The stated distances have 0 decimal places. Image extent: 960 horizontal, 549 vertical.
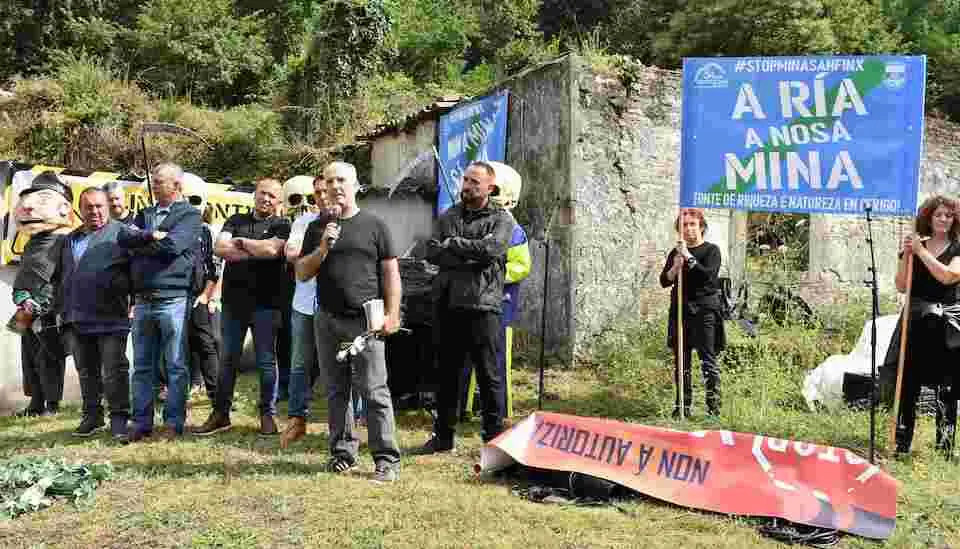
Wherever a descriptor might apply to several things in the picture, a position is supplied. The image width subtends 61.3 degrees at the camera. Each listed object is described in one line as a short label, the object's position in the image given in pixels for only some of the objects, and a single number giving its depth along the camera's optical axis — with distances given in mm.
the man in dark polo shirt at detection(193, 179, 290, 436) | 5637
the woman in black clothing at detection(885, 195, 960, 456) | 5133
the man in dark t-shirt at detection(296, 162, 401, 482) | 4516
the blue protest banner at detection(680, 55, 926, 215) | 6000
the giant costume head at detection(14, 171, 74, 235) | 6535
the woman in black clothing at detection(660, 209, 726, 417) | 6203
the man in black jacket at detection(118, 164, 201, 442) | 5379
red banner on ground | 3906
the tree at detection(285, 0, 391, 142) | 17453
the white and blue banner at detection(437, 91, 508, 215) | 9633
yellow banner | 7156
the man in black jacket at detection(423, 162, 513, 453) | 4965
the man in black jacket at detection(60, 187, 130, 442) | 5625
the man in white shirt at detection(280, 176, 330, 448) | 5555
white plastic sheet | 6566
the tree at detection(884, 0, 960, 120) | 24891
